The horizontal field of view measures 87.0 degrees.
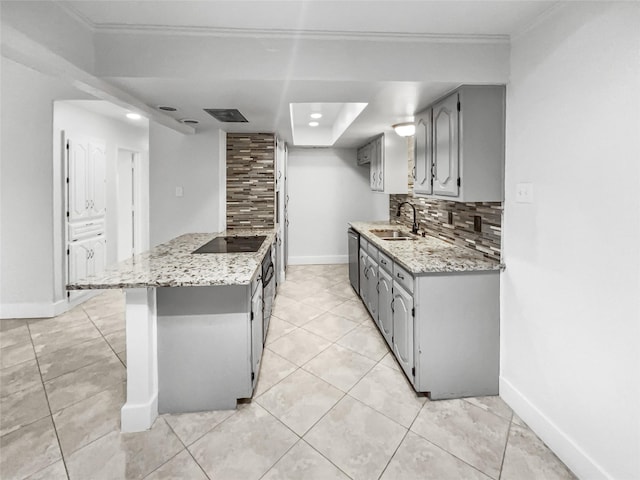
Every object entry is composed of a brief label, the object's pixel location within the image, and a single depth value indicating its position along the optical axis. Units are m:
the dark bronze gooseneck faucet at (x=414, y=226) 3.70
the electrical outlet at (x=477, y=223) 2.54
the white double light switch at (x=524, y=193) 1.96
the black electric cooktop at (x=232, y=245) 2.72
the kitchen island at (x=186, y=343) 1.93
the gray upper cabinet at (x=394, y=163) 4.02
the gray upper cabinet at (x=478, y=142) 2.19
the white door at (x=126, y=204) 5.61
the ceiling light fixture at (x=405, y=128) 3.49
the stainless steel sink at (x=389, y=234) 3.90
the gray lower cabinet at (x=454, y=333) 2.19
